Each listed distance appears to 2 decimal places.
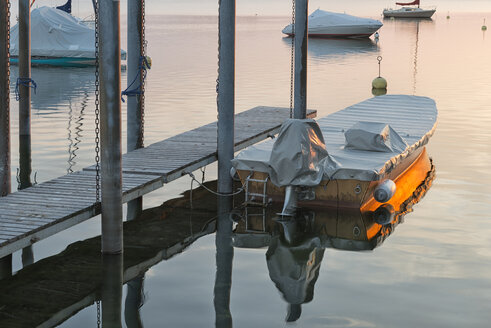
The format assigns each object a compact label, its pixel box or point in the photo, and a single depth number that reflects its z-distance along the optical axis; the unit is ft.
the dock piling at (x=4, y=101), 47.73
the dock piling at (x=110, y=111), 39.32
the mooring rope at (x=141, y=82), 57.82
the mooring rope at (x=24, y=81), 63.26
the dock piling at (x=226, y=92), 52.90
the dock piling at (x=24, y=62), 64.08
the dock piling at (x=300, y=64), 66.33
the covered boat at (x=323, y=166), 50.34
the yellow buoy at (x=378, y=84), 117.91
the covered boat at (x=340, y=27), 256.73
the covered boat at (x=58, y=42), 146.51
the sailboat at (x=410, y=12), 449.48
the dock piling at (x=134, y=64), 58.34
